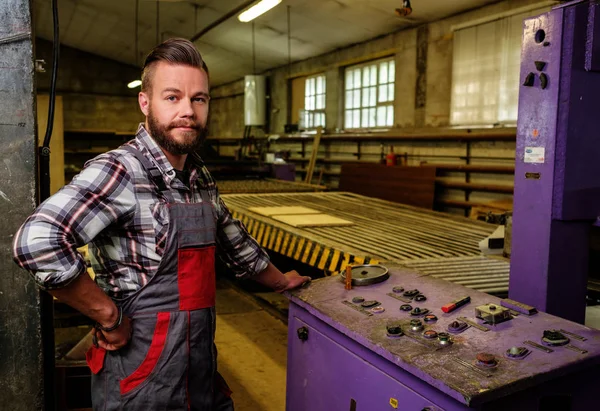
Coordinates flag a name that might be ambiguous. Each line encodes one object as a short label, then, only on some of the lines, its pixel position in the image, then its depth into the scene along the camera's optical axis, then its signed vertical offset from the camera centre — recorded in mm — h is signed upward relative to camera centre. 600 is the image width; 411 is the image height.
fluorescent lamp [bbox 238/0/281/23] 6425 +1935
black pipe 8547 +2464
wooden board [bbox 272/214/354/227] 3826 -445
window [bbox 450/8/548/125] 6609 +1226
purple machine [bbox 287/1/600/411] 1338 -471
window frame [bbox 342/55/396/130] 9023 +1227
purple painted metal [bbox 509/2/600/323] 1748 +11
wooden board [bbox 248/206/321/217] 4372 -425
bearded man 1353 -254
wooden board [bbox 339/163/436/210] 7887 -313
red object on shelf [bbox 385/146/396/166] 8594 +67
